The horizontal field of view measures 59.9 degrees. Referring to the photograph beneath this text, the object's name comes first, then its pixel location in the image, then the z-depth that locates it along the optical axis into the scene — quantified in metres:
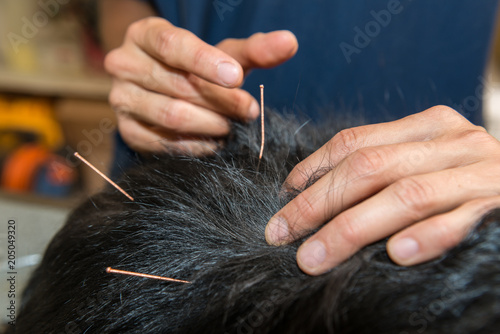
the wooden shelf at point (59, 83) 2.09
